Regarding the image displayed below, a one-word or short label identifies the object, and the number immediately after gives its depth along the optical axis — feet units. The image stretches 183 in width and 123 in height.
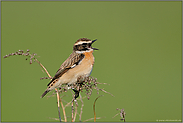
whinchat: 24.23
